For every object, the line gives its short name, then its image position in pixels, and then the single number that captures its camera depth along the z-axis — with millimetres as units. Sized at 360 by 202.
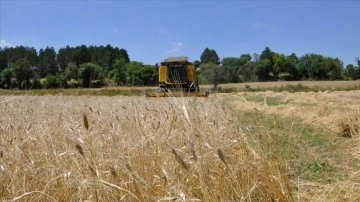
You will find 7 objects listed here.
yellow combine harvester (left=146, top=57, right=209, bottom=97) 20547
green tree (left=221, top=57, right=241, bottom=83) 74094
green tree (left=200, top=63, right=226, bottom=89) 66412
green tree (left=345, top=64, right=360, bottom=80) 77125
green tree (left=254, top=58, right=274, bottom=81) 84375
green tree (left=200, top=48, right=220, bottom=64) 118500
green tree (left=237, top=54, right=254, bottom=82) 80612
